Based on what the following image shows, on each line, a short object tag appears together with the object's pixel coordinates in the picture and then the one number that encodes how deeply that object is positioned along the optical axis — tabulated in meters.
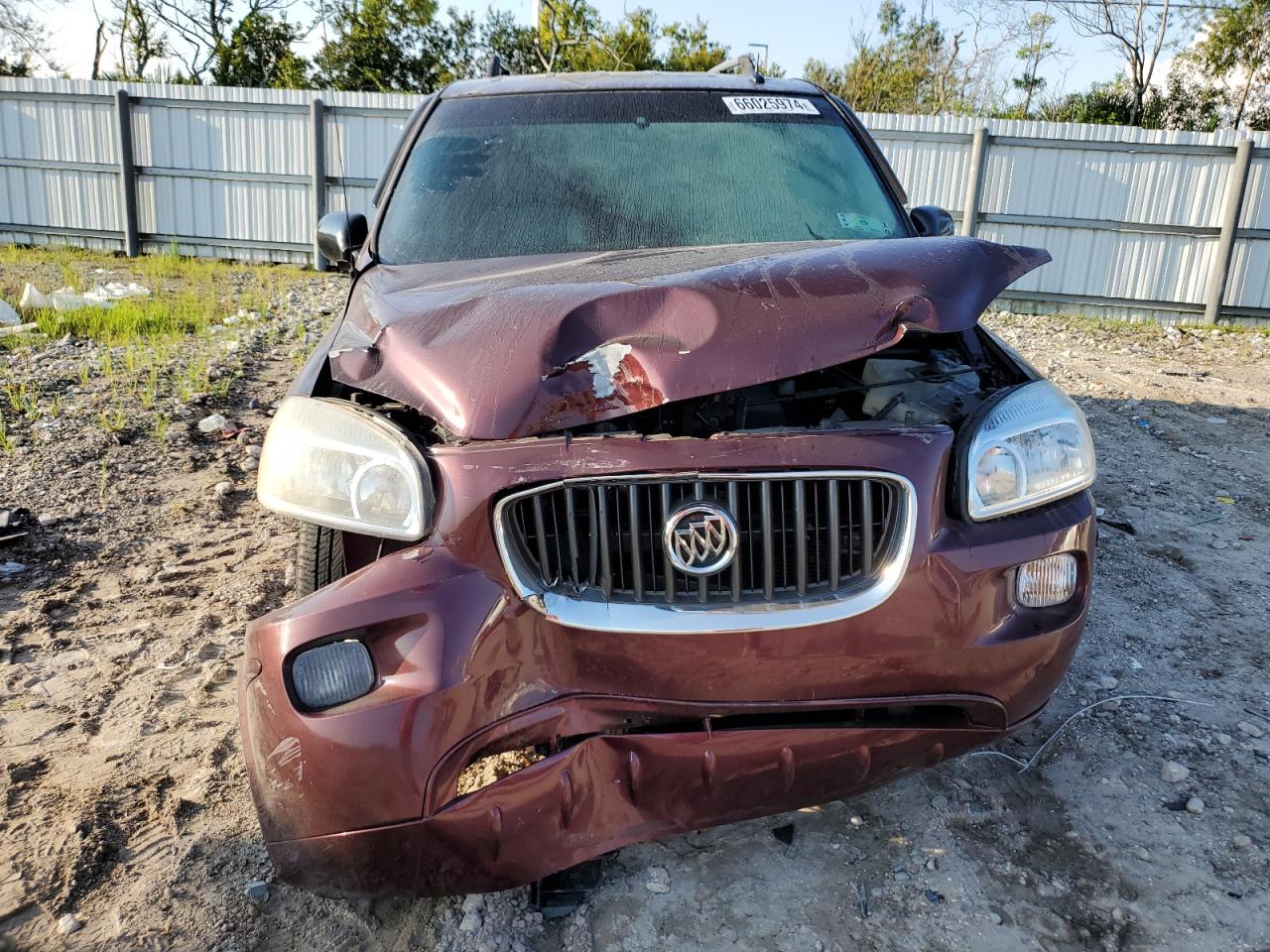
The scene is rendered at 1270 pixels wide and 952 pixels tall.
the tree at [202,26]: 24.61
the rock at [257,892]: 1.96
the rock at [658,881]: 2.00
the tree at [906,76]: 23.69
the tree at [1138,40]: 21.64
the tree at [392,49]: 22.41
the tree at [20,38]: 23.95
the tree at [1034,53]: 23.03
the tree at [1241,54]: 20.06
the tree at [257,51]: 23.23
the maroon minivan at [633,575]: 1.56
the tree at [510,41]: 23.58
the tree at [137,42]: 25.47
